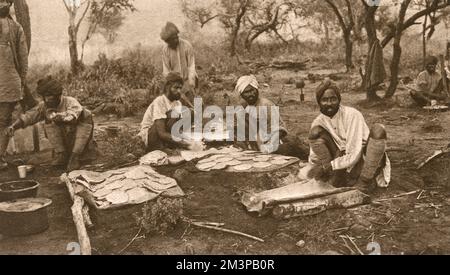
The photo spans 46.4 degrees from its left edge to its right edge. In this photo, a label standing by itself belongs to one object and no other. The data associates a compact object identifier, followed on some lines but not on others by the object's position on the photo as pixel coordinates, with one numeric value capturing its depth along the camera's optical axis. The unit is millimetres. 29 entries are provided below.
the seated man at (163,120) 5672
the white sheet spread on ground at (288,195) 4301
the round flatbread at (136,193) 4484
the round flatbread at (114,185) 4637
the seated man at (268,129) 5363
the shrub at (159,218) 4117
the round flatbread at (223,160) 5191
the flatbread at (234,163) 5109
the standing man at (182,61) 6543
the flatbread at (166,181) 4764
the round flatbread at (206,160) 5247
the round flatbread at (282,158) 5164
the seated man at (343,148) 4410
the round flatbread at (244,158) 5180
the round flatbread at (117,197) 4441
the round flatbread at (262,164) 5023
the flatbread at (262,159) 5137
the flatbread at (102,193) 4527
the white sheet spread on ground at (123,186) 4477
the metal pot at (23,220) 4121
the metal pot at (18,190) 4410
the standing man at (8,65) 5582
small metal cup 5297
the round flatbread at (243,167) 5016
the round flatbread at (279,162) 5066
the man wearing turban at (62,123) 5309
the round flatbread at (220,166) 5082
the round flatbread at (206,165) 5126
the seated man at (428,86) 7340
